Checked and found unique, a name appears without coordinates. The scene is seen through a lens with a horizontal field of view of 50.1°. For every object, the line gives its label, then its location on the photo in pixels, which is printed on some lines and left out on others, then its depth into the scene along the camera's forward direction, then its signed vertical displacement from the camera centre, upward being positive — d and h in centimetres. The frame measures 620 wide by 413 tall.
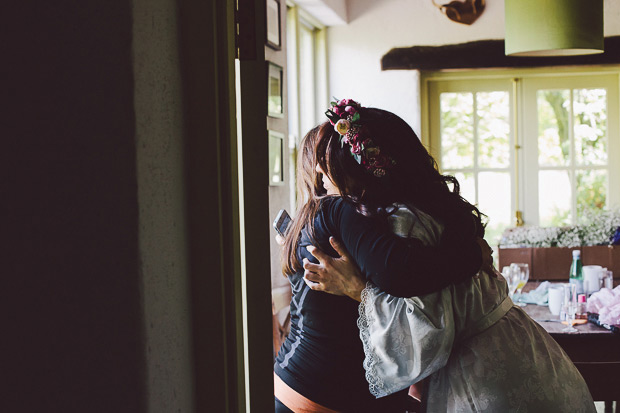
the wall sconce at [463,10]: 514 +140
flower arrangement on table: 364 -27
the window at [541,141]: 525 +38
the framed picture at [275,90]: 393 +62
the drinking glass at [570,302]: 269 -47
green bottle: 327 -42
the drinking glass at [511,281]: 326 -46
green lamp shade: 296 +73
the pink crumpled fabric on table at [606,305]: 254 -48
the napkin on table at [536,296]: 315 -52
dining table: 248 -64
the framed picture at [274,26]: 390 +101
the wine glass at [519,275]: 327 -43
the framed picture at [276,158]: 396 +22
